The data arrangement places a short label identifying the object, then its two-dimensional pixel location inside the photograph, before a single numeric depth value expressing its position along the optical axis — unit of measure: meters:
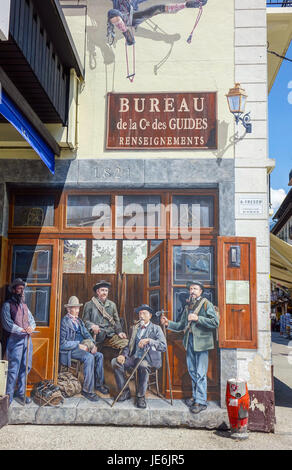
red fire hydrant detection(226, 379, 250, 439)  5.72
